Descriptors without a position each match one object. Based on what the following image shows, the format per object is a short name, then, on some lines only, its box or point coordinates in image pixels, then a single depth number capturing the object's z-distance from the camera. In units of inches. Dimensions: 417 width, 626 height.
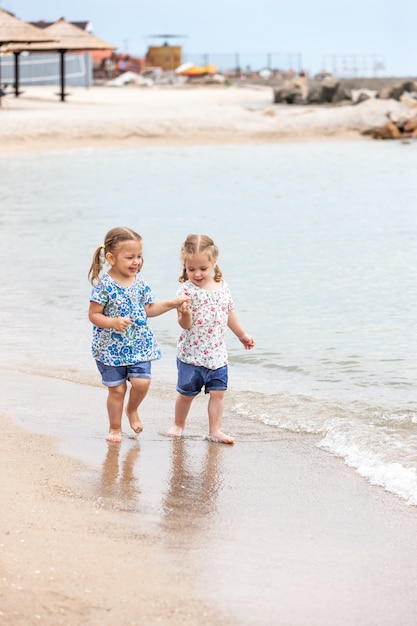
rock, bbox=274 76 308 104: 1918.1
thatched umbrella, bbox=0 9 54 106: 1285.7
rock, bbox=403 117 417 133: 1567.4
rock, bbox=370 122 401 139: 1536.7
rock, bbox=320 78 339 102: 1946.4
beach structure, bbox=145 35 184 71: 3120.1
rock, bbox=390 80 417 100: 1854.1
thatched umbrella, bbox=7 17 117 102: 1552.7
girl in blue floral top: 200.7
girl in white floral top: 206.1
